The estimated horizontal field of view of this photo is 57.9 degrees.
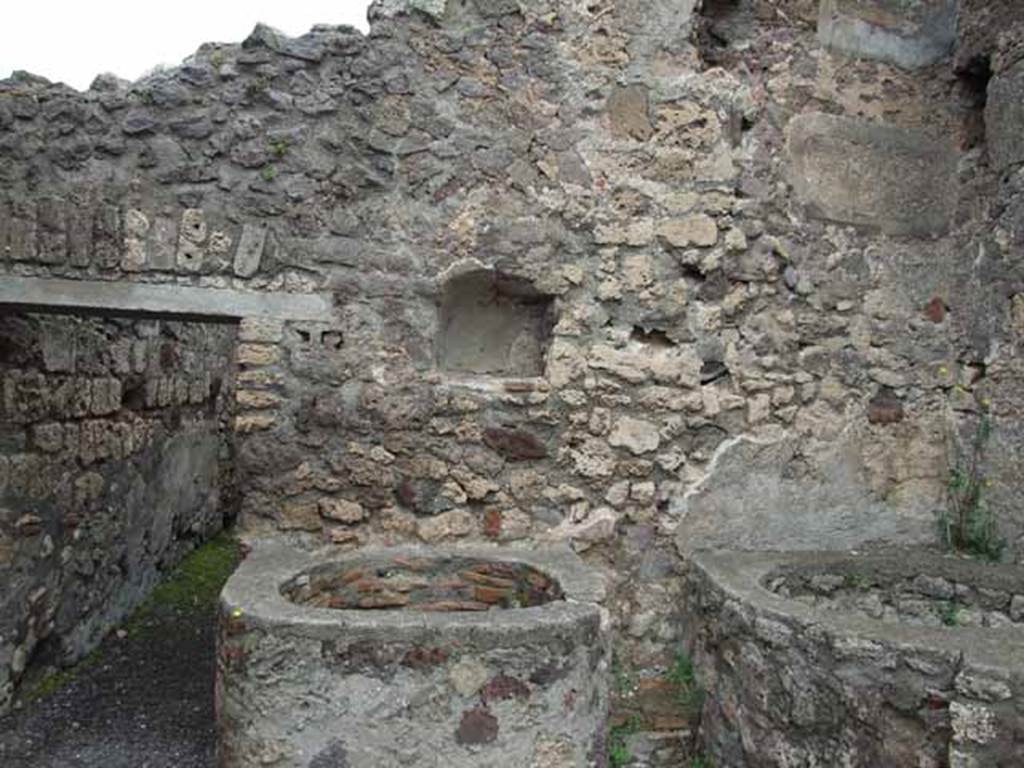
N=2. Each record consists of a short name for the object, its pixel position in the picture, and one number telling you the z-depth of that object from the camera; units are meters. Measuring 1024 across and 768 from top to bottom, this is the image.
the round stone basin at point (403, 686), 2.49
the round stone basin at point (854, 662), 2.47
